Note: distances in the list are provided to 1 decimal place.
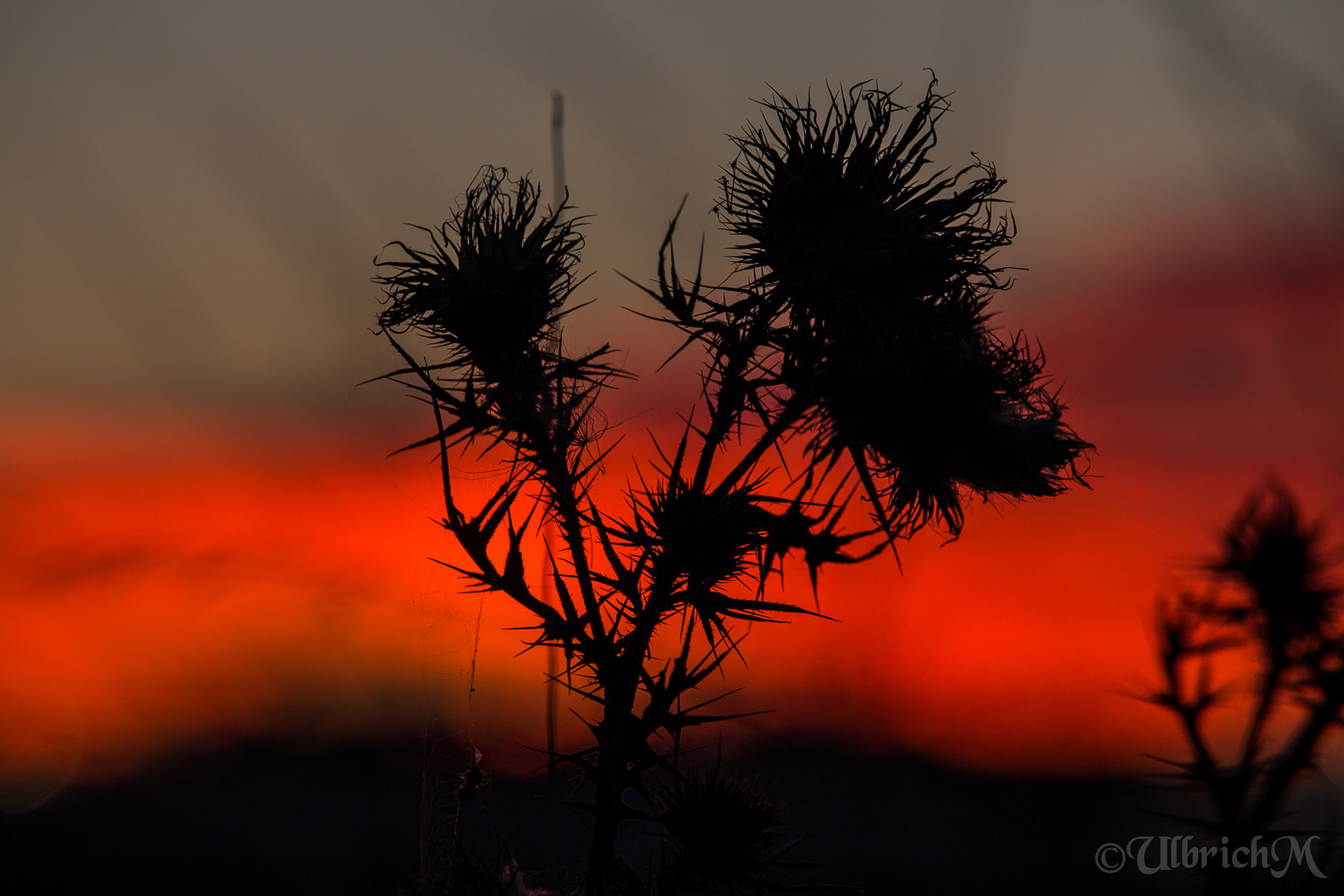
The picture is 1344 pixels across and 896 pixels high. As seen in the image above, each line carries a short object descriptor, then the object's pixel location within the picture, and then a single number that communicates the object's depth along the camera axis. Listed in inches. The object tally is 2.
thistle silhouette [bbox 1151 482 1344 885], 124.2
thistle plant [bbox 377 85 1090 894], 194.1
